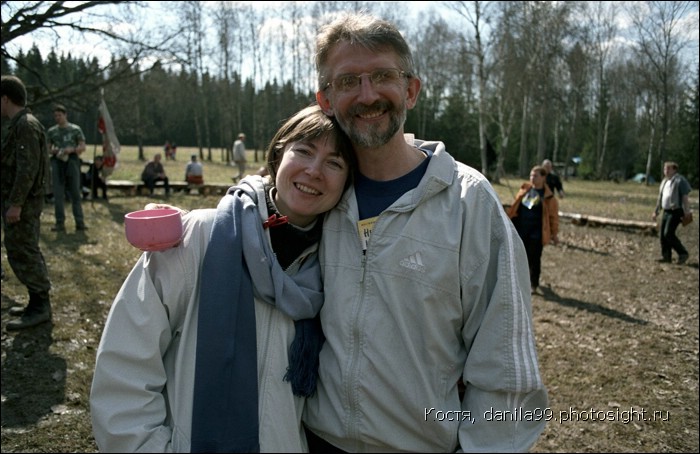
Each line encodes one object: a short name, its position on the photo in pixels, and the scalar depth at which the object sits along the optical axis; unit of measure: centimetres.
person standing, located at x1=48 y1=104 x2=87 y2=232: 966
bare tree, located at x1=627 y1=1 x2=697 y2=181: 3177
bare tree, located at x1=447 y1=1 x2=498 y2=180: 2583
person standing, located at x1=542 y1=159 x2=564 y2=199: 1235
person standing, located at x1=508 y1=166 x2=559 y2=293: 827
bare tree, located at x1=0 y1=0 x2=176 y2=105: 856
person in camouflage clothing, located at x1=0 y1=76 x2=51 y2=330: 505
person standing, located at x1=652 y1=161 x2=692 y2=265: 1070
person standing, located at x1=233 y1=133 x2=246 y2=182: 2101
